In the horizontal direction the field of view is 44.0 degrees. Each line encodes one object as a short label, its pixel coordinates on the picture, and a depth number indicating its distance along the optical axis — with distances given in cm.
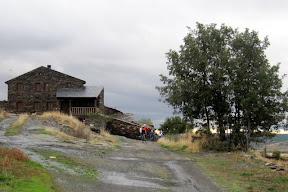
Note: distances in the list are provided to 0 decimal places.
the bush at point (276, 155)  2857
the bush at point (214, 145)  2323
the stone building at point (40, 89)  5103
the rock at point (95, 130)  3678
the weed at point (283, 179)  1266
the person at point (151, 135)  4384
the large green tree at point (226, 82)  2220
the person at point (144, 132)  3354
